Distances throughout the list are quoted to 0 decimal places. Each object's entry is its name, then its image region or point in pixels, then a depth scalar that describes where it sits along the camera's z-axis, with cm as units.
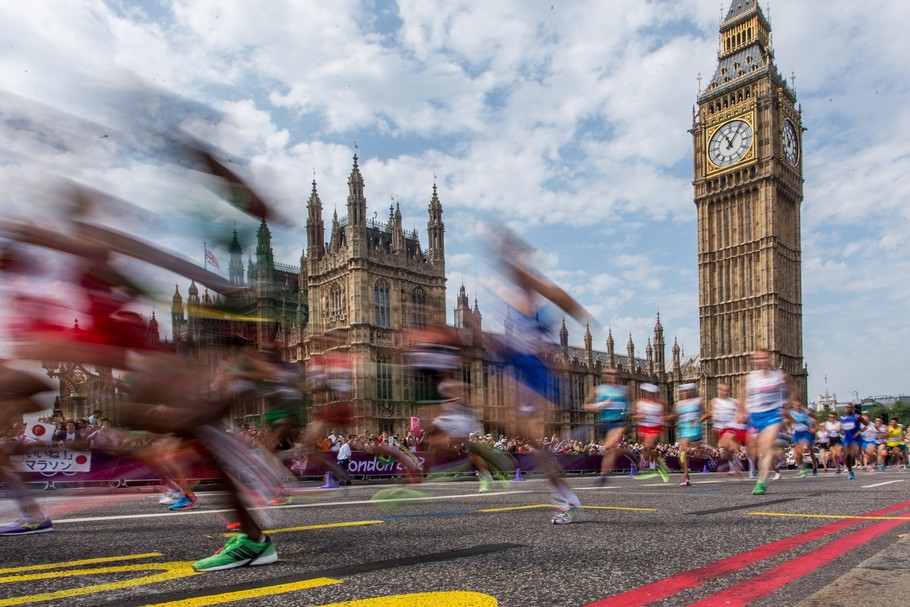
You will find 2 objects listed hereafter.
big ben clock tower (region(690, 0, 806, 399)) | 6775
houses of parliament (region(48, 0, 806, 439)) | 5369
